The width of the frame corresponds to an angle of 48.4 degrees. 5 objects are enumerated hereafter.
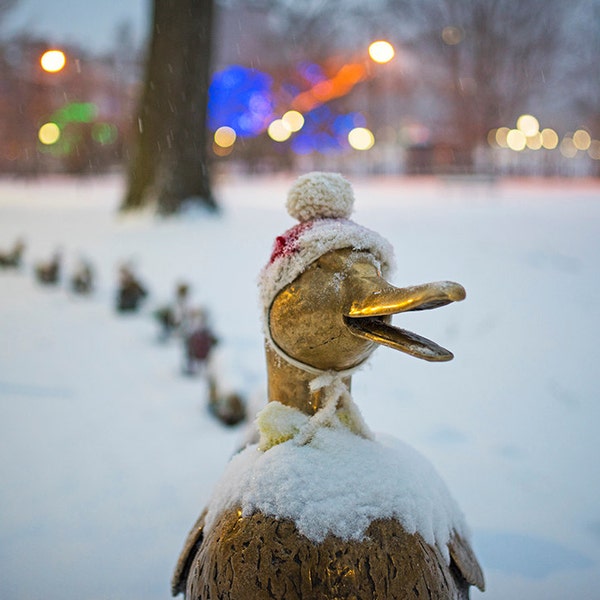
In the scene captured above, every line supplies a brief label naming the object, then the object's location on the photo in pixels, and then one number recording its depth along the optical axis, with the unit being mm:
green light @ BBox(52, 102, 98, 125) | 25578
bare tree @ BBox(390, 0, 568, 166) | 22438
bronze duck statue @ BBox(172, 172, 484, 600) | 1457
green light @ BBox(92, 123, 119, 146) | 27719
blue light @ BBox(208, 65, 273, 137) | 23203
